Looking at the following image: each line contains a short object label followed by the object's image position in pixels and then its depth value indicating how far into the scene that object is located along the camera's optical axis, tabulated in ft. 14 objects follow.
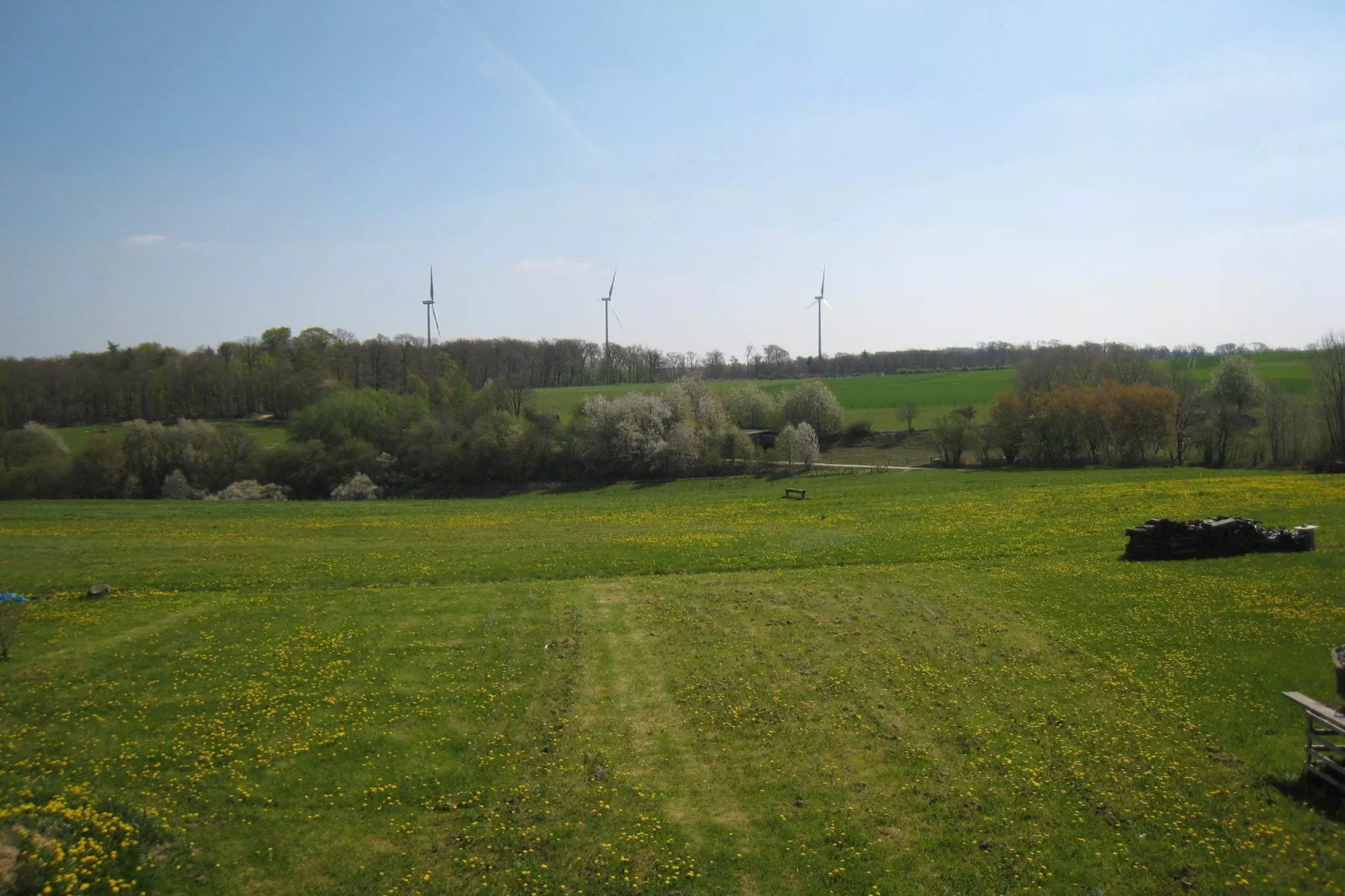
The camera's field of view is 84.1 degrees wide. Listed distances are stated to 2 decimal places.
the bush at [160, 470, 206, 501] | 226.58
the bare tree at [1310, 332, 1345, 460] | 213.66
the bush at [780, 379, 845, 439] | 312.09
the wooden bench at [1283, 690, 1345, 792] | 37.24
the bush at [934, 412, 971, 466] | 251.80
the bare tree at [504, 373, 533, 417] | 300.40
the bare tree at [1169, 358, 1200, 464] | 240.32
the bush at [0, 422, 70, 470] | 240.12
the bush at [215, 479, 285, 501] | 222.89
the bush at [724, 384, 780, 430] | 318.45
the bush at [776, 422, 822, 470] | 241.14
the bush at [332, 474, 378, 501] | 232.73
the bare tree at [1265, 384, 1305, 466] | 221.25
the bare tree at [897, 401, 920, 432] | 316.60
